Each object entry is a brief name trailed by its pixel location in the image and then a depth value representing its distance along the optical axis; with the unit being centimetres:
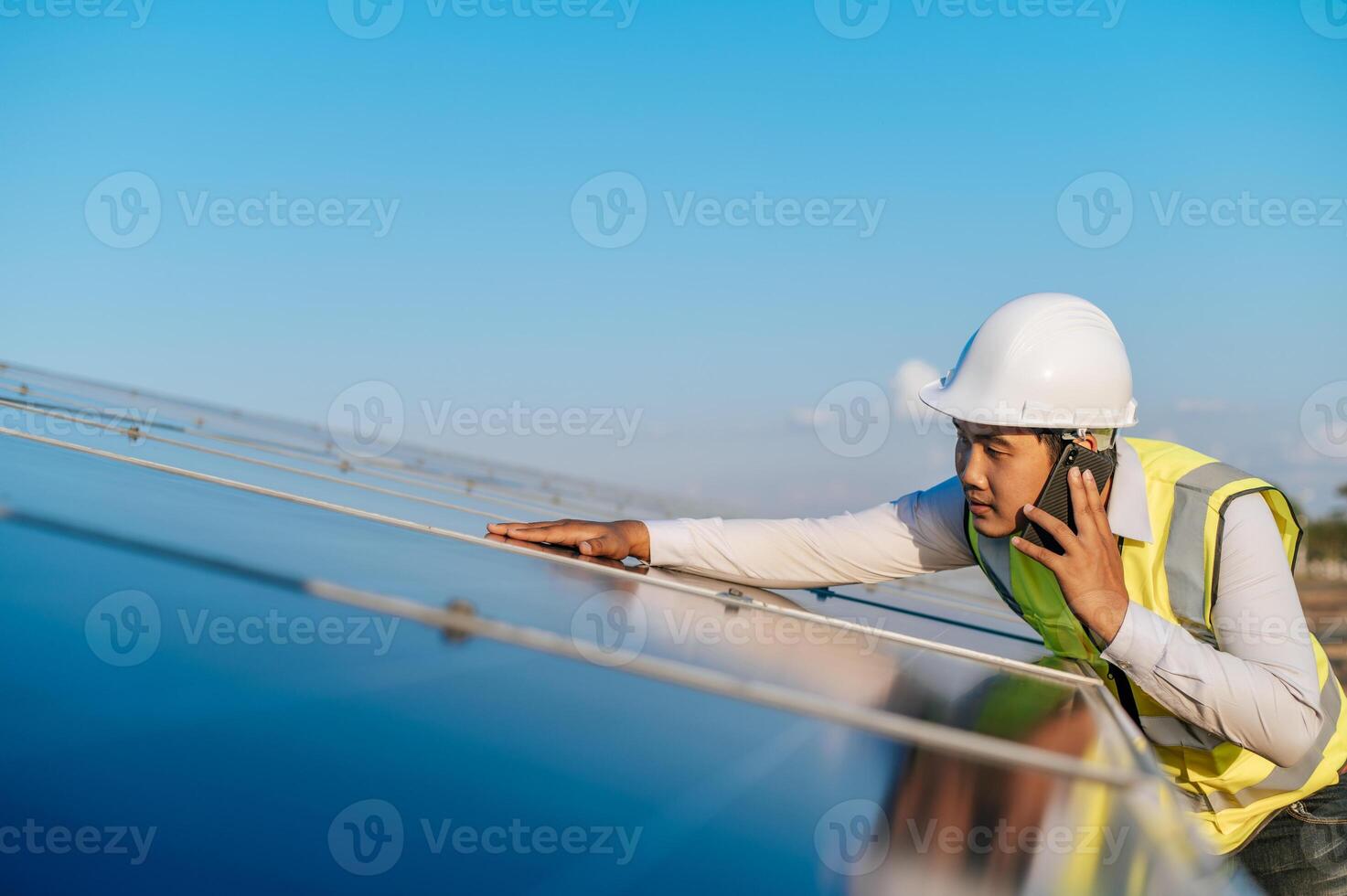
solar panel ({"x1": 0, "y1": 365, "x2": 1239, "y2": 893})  118
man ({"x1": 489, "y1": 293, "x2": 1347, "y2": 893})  283
